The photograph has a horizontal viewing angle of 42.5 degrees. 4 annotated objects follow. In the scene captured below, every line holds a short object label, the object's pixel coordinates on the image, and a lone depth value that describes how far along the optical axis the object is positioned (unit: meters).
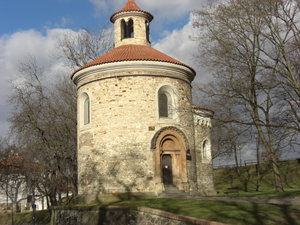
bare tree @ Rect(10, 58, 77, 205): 28.11
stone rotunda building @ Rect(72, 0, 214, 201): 20.16
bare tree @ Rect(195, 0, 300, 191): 17.80
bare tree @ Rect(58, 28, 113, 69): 33.88
